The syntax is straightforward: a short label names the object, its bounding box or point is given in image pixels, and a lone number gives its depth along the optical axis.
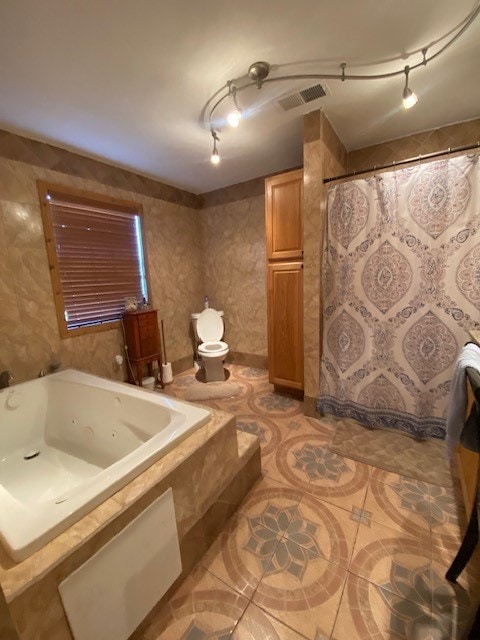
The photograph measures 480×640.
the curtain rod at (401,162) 1.47
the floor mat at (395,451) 1.58
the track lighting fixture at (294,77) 1.33
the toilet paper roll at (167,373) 3.02
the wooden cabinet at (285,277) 2.13
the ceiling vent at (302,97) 1.58
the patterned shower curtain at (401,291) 1.60
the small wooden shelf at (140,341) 2.59
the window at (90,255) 2.15
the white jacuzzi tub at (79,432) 1.07
